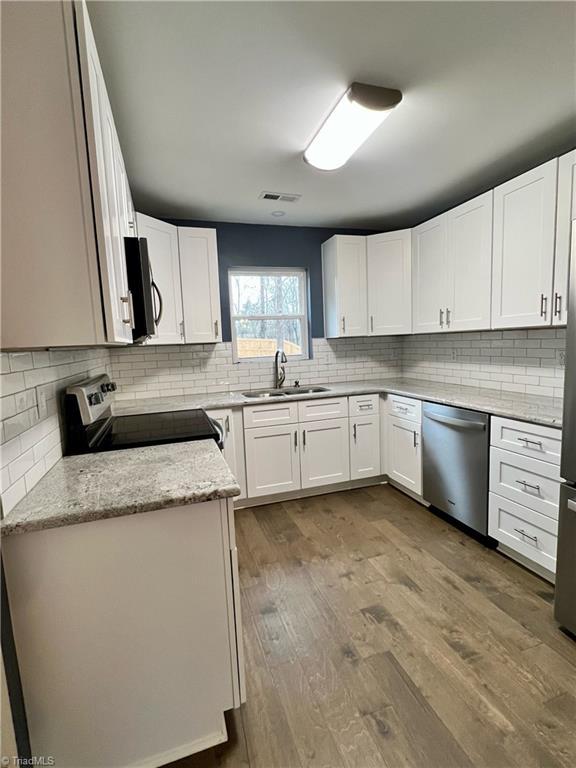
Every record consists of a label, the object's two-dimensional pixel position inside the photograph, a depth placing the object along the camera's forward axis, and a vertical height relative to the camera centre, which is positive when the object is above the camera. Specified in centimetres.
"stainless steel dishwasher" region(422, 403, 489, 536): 231 -88
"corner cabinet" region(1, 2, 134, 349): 92 +45
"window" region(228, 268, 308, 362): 350 +31
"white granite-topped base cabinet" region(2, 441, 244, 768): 103 -81
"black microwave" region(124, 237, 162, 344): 150 +27
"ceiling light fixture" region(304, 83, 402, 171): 159 +105
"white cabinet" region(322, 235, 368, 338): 339 +54
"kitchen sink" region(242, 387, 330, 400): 334 -46
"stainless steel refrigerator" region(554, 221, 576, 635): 152 -74
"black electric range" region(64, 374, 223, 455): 163 -43
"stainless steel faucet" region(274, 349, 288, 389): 346 -24
